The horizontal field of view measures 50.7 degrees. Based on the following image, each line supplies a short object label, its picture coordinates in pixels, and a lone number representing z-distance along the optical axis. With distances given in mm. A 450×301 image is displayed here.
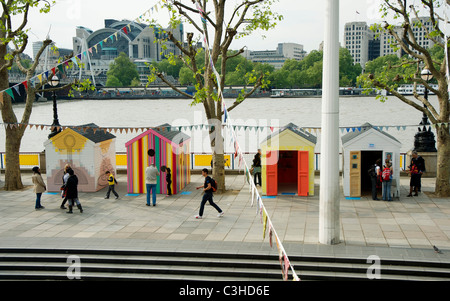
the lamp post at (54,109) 18203
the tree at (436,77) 14922
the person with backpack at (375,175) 14656
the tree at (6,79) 16203
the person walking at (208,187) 12633
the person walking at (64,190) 14016
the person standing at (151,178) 14406
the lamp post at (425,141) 18984
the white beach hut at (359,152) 15039
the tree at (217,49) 16062
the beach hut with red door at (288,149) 15422
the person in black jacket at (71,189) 13766
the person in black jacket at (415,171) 14992
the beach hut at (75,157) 16531
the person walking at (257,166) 16859
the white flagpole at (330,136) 10062
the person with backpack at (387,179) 14352
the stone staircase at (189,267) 9211
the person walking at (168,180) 16078
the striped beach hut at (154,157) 15977
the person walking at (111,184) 15383
